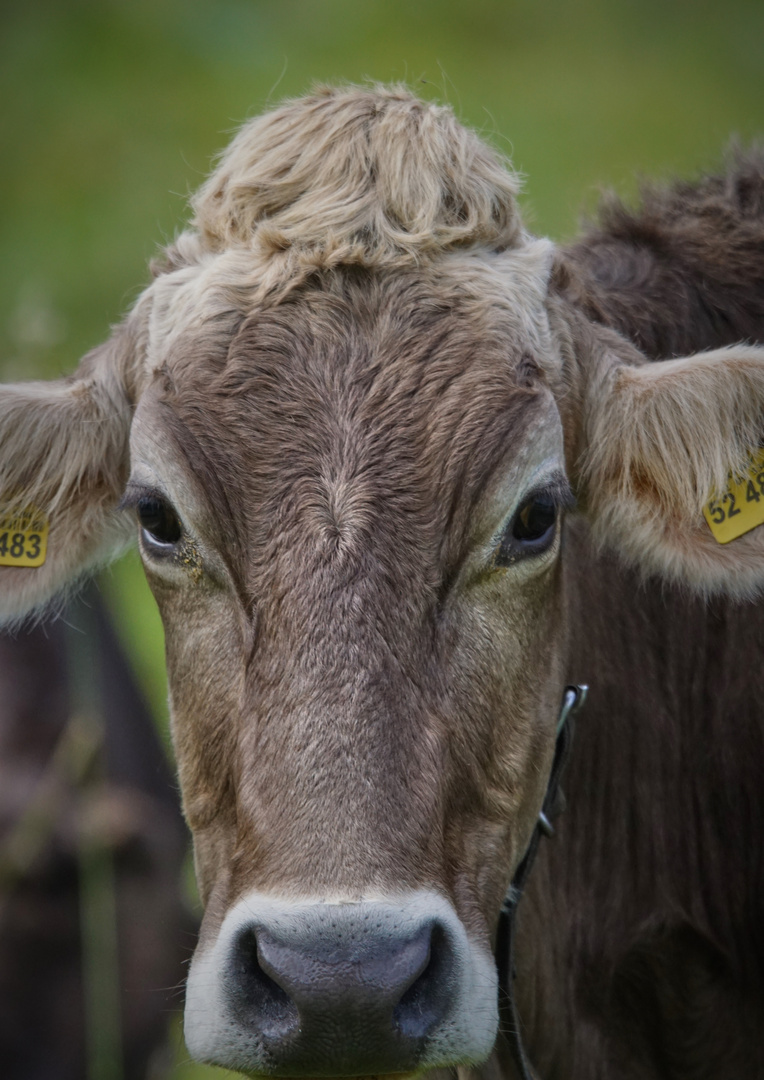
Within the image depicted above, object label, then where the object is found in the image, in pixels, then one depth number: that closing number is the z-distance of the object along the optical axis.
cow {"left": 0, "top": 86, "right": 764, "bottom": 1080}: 5.63
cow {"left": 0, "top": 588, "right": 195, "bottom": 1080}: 10.50
